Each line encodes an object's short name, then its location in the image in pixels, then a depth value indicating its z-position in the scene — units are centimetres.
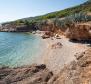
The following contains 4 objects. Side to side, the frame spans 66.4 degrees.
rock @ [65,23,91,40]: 1497
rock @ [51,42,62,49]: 1494
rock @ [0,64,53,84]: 692
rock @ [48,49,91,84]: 513
